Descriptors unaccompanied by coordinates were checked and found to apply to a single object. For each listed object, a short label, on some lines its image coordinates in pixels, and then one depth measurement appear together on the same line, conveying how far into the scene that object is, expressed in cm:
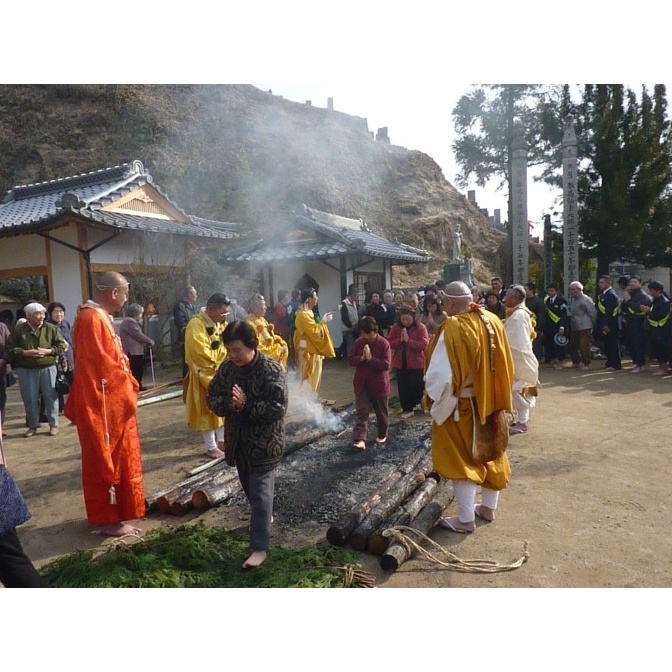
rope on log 332
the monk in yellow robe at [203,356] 544
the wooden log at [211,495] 440
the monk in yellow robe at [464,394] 371
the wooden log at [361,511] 368
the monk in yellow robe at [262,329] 653
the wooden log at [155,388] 955
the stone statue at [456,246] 2319
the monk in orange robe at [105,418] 385
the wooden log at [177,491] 439
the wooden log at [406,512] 355
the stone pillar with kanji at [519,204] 1434
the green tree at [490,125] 1841
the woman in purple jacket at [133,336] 886
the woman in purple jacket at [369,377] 602
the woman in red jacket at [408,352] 711
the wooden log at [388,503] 364
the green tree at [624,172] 1500
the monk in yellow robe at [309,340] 746
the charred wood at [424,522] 336
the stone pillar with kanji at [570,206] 1361
